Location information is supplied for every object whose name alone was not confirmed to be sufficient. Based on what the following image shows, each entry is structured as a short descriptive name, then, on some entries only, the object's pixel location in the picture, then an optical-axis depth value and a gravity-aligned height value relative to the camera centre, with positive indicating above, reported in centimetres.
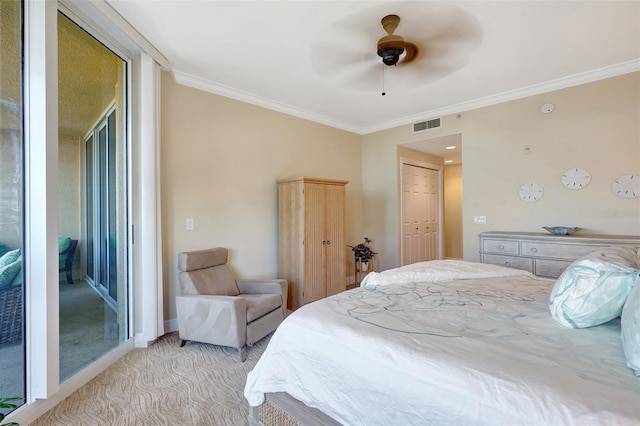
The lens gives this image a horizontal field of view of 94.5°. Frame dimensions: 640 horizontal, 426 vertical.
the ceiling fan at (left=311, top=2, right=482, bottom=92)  223 +150
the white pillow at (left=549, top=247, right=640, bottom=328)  115 -33
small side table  481 -90
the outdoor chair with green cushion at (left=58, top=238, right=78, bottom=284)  210 -25
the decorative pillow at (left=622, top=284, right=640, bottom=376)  89 -39
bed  82 -49
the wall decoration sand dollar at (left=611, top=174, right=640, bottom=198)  299 +25
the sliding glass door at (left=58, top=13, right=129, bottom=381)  219 +22
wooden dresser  287 -38
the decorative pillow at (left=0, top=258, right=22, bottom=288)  171 -30
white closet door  517 +0
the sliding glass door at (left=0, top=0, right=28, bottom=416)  171 +8
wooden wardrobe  368 -28
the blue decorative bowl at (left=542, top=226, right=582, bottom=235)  318 -20
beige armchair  254 -82
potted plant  468 -62
